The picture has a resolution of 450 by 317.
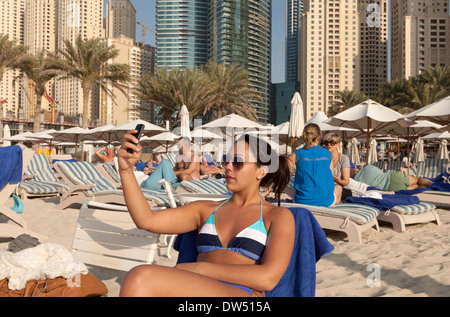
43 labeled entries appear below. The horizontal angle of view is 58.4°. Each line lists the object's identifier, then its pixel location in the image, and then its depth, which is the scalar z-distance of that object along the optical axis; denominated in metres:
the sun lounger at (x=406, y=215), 5.93
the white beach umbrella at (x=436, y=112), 9.58
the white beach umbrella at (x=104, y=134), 16.63
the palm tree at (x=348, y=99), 45.97
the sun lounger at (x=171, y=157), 10.62
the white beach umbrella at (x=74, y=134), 17.86
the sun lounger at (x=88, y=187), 6.68
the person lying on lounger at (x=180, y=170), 7.14
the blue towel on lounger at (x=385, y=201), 6.07
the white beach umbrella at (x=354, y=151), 18.20
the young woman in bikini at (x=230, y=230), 1.65
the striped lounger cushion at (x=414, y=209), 6.01
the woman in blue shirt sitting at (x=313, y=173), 5.22
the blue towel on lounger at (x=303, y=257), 2.18
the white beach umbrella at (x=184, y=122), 12.94
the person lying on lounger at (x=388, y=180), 8.22
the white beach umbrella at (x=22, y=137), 21.41
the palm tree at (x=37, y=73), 23.23
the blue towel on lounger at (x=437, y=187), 7.51
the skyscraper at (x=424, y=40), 92.44
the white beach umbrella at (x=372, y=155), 18.93
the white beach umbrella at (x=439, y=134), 19.17
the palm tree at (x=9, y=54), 24.02
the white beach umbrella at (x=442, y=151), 18.06
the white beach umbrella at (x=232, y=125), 14.03
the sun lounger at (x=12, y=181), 5.02
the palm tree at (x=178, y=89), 27.20
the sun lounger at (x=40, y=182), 8.96
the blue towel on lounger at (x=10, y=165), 5.04
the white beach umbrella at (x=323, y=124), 14.41
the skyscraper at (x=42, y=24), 86.50
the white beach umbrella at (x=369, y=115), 10.27
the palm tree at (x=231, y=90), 30.16
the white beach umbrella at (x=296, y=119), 11.44
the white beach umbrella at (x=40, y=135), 20.84
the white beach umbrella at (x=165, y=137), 18.02
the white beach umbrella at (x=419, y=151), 18.39
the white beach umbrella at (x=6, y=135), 17.23
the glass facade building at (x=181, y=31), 95.00
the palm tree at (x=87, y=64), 22.67
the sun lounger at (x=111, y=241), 2.89
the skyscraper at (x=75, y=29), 67.31
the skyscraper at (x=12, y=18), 95.75
